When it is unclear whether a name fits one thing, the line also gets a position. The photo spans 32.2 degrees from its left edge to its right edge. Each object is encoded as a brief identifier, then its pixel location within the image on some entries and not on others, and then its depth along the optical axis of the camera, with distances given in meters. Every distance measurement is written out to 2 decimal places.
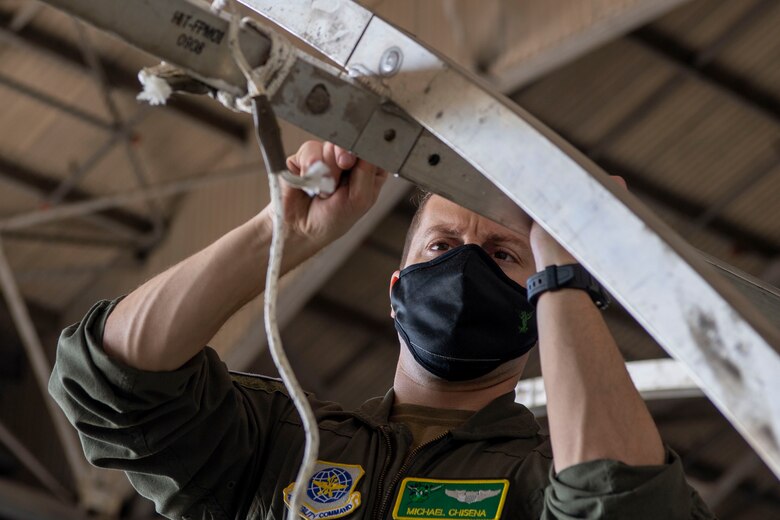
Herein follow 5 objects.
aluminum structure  2.14
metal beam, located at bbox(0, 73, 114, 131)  12.37
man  2.67
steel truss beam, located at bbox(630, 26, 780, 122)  12.26
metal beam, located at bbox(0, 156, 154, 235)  13.50
